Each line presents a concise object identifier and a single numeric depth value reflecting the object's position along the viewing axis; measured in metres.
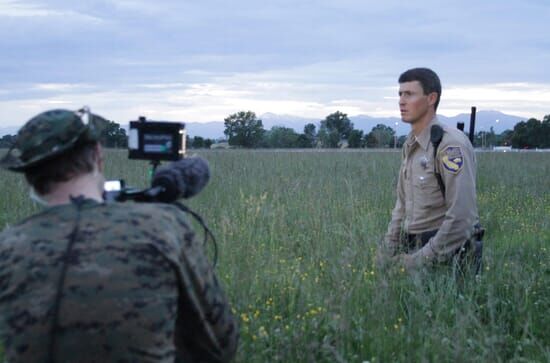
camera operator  1.75
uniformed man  4.23
